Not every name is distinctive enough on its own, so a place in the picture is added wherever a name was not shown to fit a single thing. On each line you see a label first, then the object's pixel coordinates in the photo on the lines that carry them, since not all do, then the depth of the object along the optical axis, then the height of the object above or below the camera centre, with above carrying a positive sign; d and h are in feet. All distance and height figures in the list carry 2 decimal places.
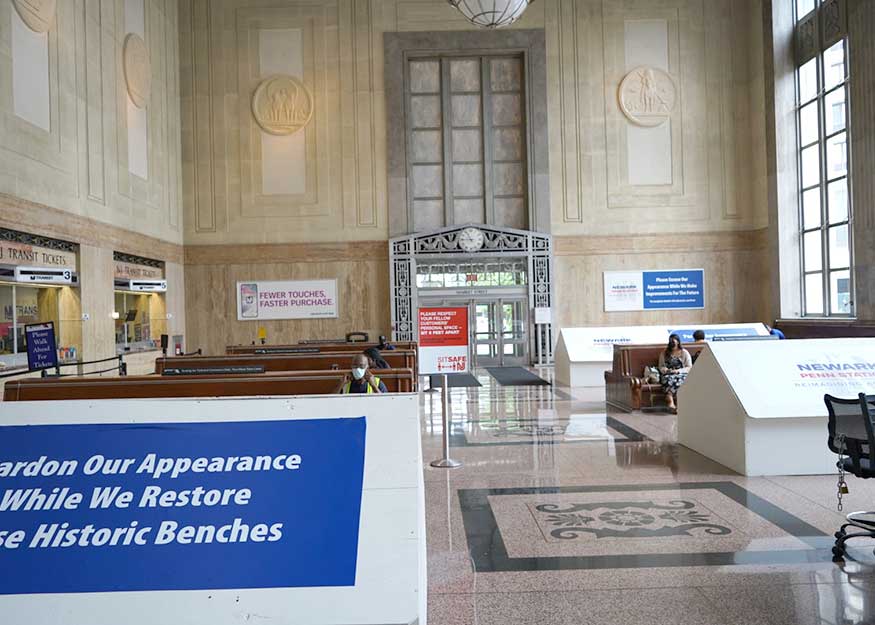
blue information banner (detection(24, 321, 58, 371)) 32.48 -1.01
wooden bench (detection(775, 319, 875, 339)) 53.06 -1.84
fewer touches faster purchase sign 70.38 +1.88
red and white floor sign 25.58 -0.96
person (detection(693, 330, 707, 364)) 41.69 -1.61
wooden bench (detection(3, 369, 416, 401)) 22.61 -2.10
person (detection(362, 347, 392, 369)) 30.91 -1.82
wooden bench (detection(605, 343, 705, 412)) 37.09 -3.51
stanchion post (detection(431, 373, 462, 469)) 24.88 -5.20
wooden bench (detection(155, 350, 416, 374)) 32.60 -1.98
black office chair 14.87 -2.93
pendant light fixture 52.24 +22.64
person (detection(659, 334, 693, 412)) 36.14 -2.96
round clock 70.03 +7.33
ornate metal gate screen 70.08 +5.59
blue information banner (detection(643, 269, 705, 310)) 71.41 +2.04
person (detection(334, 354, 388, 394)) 22.62 -2.06
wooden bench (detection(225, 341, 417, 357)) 38.09 -1.72
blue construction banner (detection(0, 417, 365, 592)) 7.47 -2.08
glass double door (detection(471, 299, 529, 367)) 71.15 -1.92
